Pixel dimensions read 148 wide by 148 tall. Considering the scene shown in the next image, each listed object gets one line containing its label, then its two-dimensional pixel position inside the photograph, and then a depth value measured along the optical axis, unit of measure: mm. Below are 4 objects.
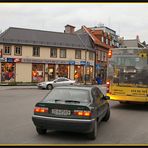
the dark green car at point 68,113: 8055
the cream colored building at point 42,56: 40362
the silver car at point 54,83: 32562
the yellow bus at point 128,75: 14664
